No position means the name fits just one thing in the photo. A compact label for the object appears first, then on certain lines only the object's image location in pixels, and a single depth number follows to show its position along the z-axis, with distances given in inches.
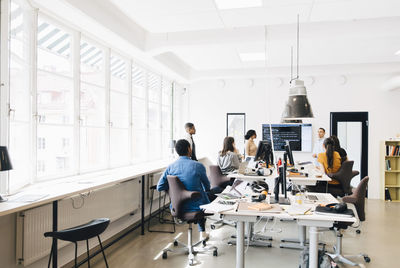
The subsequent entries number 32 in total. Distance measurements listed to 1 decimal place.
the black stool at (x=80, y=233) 86.4
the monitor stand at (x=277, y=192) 109.3
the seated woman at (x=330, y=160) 183.8
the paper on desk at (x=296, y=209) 96.0
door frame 278.8
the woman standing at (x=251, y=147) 236.5
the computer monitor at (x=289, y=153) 147.5
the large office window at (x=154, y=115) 245.0
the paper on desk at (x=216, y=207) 99.1
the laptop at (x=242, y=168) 177.0
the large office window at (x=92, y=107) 156.8
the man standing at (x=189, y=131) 215.8
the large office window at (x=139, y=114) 214.7
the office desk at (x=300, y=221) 93.3
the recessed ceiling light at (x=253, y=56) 234.8
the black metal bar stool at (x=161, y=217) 177.0
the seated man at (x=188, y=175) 128.9
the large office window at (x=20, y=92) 110.5
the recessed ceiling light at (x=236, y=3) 140.6
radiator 103.1
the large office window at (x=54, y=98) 128.3
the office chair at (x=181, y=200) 125.3
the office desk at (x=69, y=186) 88.0
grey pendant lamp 141.9
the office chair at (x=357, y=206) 128.7
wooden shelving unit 264.2
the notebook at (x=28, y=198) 91.5
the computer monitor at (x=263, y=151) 167.0
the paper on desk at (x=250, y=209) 97.7
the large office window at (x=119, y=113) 185.0
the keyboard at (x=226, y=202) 107.6
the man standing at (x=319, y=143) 268.5
